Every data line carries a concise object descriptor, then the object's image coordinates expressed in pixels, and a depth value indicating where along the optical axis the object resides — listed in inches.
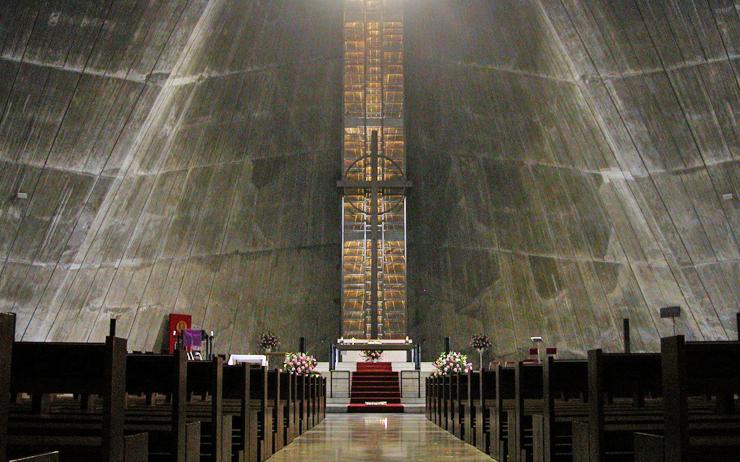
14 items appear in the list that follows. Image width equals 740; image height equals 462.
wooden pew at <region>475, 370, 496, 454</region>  246.7
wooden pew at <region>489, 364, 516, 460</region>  219.3
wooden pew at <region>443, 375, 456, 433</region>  349.7
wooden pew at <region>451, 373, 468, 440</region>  313.6
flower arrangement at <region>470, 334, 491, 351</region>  684.1
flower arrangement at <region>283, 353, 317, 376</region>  535.2
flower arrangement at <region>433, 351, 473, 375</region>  570.6
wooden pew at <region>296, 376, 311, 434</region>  333.7
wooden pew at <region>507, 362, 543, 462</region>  196.2
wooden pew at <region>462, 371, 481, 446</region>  284.4
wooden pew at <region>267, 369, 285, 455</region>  245.6
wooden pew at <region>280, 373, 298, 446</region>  283.0
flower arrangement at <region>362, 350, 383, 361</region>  673.0
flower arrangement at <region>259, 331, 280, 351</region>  677.3
